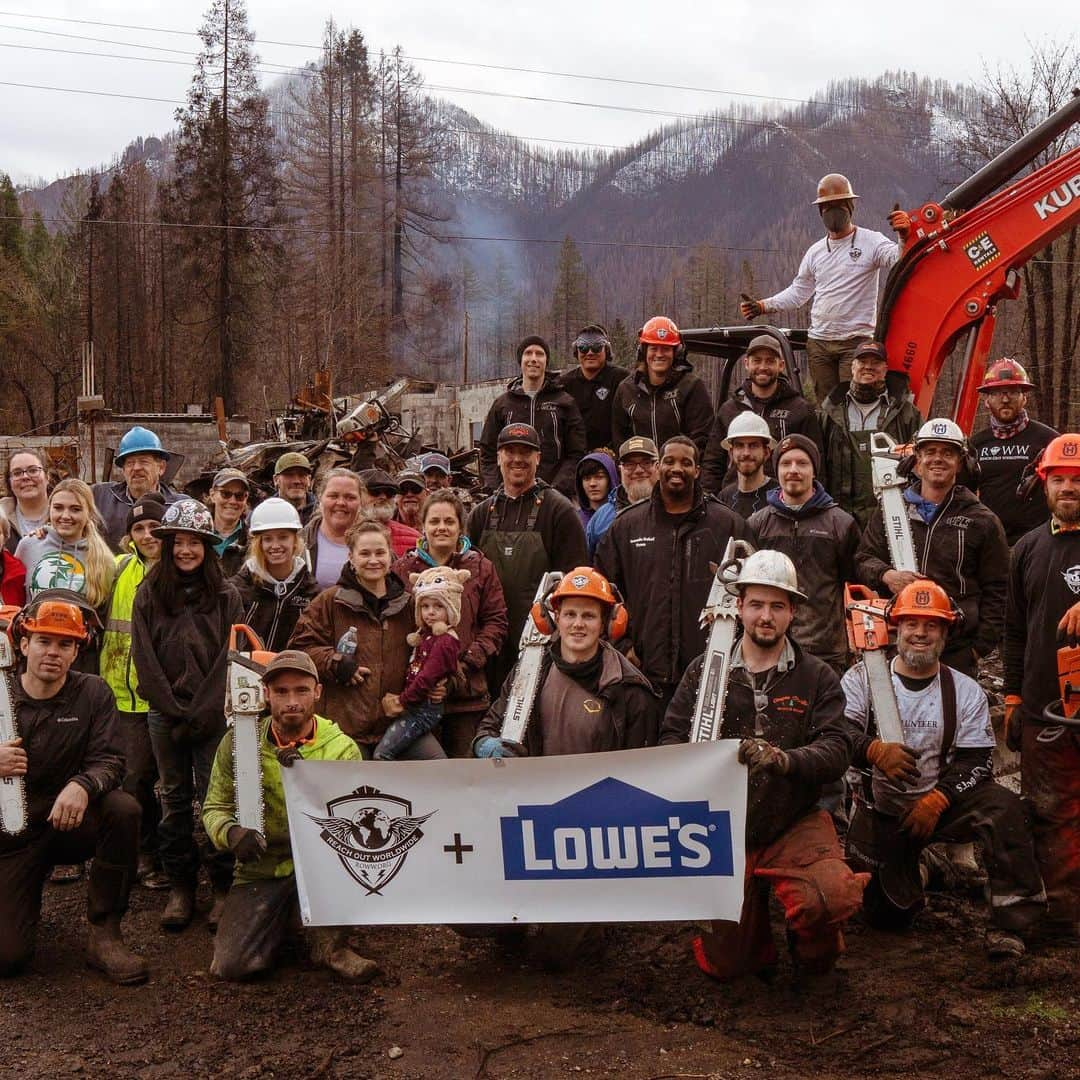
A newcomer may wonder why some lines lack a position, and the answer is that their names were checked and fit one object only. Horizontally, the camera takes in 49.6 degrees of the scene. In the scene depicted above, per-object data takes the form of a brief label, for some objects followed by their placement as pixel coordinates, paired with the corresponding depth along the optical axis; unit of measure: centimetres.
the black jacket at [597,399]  1007
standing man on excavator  995
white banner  553
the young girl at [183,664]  661
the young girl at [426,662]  656
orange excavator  960
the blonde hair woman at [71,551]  732
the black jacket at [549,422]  952
